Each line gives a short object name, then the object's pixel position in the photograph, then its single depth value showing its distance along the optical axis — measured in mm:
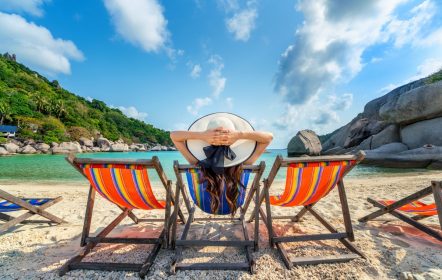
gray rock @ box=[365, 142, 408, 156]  14219
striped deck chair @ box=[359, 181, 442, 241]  2152
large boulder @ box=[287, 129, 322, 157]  27208
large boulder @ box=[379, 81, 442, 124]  13891
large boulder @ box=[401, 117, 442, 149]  13641
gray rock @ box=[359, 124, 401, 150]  17339
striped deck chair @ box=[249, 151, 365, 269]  1981
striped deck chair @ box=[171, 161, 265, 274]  1888
